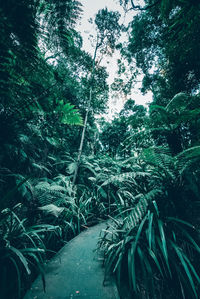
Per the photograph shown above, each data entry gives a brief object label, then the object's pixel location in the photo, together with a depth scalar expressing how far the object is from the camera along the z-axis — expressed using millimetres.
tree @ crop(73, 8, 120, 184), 5258
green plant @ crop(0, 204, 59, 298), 1122
